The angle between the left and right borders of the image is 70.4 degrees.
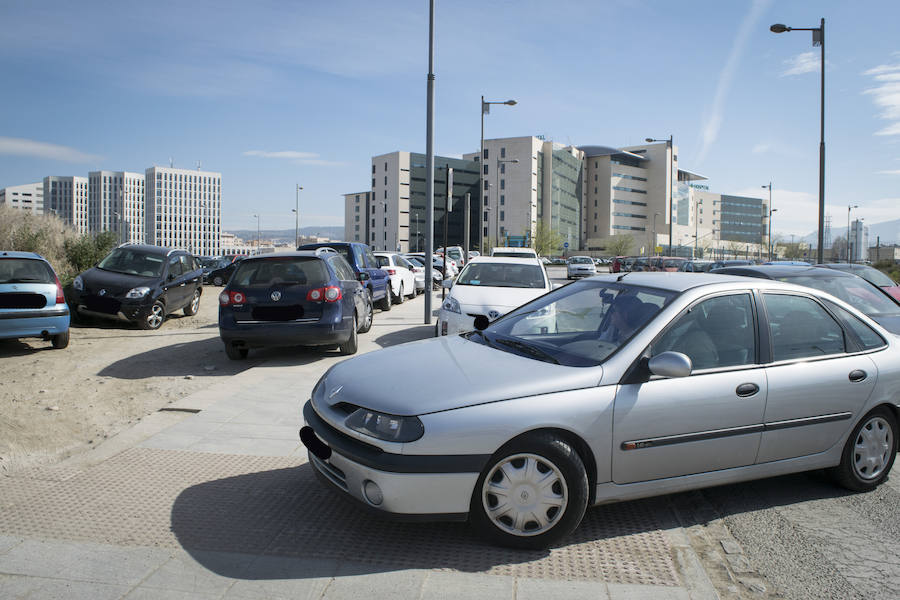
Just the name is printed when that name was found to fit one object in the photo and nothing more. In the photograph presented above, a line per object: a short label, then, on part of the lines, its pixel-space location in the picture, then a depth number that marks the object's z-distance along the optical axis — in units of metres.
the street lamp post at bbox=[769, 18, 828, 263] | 17.86
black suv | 11.83
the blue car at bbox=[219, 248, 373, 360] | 8.69
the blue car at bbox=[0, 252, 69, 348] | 9.09
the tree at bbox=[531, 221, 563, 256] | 88.38
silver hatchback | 3.31
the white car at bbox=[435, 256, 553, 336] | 9.69
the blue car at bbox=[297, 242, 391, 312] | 14.08
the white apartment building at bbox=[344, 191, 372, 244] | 137.38
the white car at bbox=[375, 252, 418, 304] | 18.83
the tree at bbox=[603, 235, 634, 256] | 118.81
